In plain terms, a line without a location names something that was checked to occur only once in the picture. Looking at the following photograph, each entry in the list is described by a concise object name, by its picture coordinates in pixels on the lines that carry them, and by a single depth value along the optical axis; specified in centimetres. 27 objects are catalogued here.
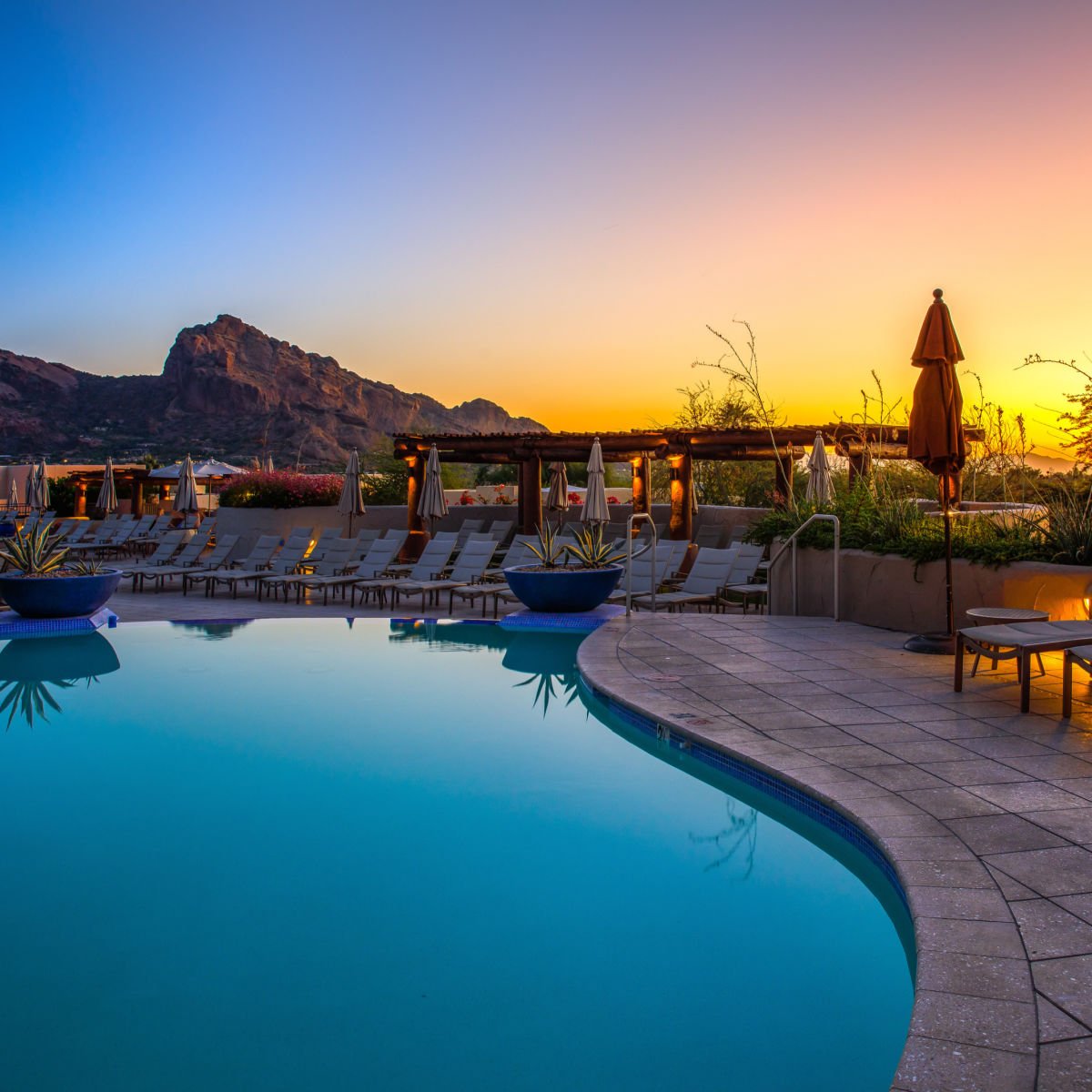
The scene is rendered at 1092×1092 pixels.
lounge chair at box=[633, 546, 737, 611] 943
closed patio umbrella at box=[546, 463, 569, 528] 1542
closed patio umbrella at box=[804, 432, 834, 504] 1102
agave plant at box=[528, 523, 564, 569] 973
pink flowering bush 1739
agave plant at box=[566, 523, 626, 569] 970
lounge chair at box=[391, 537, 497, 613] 1066
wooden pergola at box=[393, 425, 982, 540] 1347
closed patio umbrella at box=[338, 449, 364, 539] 1470
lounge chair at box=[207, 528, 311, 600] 1220
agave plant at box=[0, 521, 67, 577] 930
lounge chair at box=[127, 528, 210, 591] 1275
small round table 555
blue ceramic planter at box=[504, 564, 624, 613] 924
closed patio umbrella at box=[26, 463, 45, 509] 1694
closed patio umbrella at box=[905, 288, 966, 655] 629
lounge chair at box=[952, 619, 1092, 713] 460
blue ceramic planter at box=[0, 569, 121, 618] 915
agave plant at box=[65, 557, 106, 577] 956
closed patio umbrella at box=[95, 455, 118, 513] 1822
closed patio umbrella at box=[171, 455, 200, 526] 1673
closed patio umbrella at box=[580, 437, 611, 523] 1191
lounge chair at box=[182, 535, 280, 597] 1234
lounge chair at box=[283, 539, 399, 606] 1159
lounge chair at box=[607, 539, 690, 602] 1076
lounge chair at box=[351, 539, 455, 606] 1136
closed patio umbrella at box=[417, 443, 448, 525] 1410
